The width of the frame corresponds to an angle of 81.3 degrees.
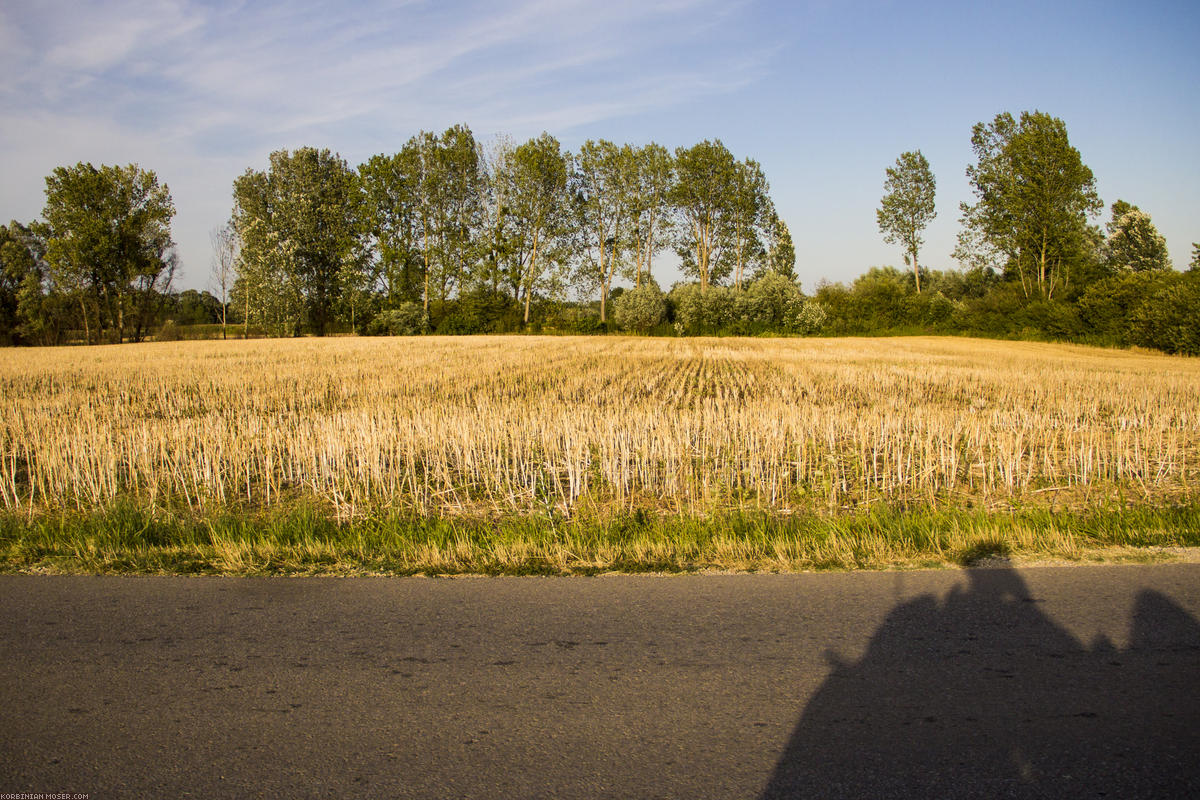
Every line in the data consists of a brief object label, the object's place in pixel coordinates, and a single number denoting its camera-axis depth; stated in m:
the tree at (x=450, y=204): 66.75
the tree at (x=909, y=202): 70.12
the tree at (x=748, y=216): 70.62
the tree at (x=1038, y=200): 56.28
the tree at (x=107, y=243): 60.19
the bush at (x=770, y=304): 64.31
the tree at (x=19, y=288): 61.88
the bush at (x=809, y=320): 63.78
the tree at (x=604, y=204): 69.69
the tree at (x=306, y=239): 62.75
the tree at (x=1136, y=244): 74.56
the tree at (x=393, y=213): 66.31
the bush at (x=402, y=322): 63.88
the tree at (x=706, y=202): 69.19
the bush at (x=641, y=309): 64.00
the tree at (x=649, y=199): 70.06
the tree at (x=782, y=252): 78.06
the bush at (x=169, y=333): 65.50
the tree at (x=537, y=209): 66.56
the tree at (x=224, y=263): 74.12
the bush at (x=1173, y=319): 35.31
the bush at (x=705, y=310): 64.44
